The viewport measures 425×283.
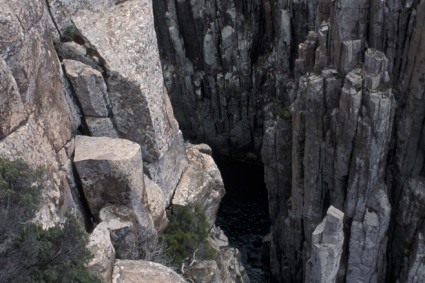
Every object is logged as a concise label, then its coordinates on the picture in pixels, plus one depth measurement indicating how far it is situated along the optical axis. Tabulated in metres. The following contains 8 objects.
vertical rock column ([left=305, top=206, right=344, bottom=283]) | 23.41
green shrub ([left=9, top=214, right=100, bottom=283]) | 13.61
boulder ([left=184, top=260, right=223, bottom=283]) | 24.17
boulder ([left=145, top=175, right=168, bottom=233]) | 23.34
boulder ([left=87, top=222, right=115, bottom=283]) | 16.72
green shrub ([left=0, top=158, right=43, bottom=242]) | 13.41
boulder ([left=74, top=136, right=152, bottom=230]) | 19.98
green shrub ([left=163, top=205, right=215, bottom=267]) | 24.61
